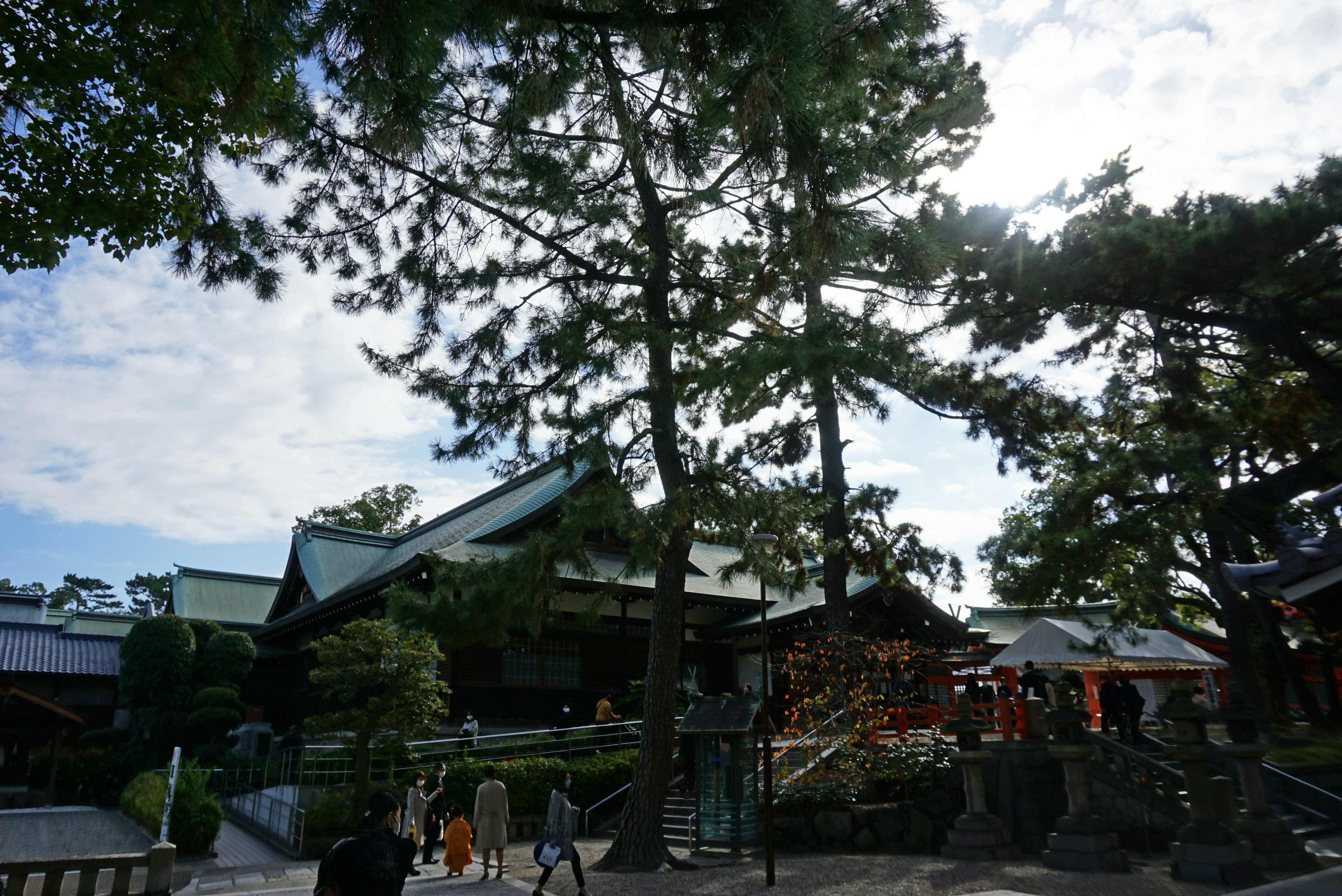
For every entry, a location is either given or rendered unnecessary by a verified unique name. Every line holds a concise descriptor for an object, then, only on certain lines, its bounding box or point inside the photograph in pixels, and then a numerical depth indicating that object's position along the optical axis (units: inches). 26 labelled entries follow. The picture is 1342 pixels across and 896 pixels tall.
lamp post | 356.5
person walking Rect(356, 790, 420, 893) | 160.6
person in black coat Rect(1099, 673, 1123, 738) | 573.9
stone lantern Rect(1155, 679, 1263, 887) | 336.5
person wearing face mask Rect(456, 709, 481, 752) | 584.1
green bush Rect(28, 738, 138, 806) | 669.3
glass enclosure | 450.3
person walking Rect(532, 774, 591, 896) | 333.7
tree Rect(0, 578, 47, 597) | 2217.0
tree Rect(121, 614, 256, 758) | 689.0
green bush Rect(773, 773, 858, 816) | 465.1
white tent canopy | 641.0
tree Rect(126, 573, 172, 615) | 2559.1
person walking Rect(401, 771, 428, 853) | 442.0
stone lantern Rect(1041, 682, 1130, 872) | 374.3
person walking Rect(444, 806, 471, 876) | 407.2
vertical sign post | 427.2
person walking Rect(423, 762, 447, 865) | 455.2
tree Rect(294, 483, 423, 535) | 1475.1
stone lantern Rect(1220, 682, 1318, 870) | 375.2
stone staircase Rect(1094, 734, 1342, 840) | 468.1
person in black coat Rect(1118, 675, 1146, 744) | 559.8
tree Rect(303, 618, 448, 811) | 472.7
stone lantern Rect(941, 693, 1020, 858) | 410.0
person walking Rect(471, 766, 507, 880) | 399.5
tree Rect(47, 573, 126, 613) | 3080.7
